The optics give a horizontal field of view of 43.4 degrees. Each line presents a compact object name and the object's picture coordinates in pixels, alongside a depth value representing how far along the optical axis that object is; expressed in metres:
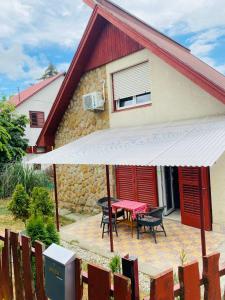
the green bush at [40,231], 6.25
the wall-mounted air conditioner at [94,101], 14.00
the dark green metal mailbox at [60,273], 3.14
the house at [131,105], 10.41
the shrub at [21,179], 17.64
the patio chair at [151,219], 9.70
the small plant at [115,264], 5.51
